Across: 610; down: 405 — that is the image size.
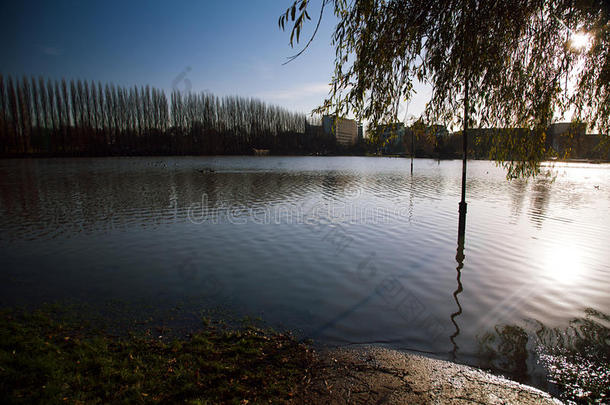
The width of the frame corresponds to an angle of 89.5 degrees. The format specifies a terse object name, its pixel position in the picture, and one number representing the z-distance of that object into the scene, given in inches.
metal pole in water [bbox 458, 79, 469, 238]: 394.1
